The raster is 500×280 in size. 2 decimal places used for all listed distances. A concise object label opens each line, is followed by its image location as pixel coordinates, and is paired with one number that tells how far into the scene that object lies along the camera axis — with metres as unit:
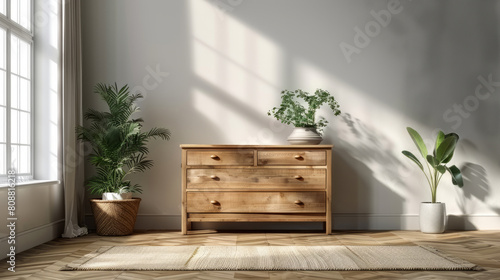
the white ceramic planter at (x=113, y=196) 4.75
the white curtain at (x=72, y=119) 4.68
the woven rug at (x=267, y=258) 3.31
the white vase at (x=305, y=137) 4.92
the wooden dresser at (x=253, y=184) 4.76
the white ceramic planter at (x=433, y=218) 4.96
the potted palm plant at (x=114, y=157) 4.72
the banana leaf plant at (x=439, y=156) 4.98
